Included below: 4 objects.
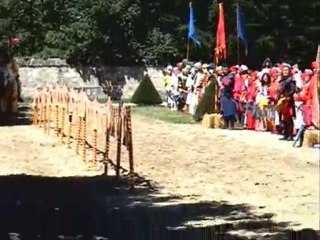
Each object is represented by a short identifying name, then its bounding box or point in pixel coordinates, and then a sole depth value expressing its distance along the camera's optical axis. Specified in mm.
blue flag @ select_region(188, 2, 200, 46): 32875
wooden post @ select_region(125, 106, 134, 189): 12380
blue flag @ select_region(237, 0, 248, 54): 29656
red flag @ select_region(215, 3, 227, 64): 25906
